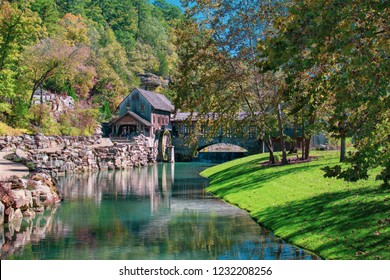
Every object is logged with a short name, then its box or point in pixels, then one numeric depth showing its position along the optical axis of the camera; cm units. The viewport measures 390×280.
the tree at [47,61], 6931
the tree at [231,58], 3803
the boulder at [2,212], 2431
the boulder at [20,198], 2618
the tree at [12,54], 5875
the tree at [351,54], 1335
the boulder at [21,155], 4776
